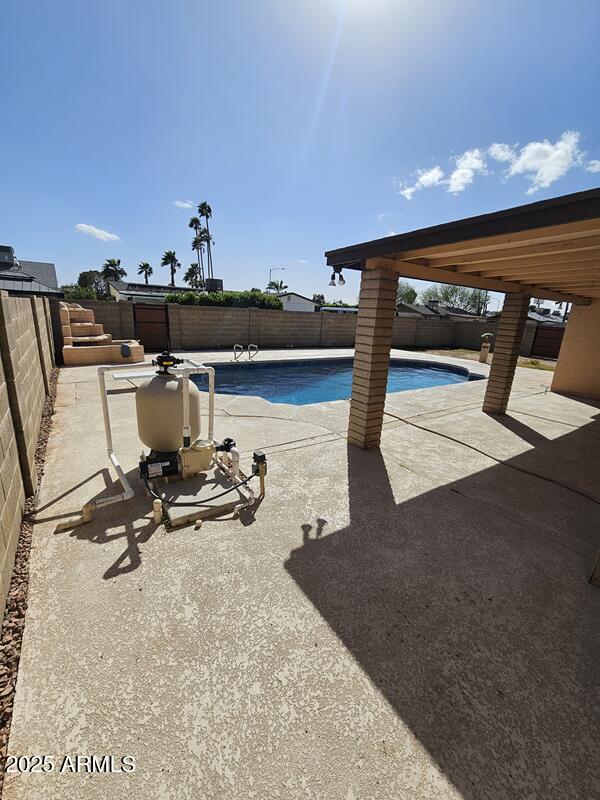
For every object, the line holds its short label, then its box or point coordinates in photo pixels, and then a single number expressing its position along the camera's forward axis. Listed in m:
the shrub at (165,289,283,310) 24.02
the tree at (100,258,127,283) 66.44
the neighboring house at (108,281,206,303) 48.33
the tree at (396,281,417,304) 68.07
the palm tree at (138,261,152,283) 74.88
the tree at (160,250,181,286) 67.25
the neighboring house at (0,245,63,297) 17.47
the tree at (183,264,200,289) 62.97
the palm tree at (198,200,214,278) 54.62
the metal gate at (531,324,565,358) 19.16
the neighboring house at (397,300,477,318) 42.77
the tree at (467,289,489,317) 61.84
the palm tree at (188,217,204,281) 56.62
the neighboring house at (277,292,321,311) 54.56
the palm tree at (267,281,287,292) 73.06
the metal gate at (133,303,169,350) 14.78
